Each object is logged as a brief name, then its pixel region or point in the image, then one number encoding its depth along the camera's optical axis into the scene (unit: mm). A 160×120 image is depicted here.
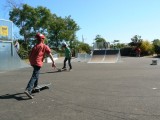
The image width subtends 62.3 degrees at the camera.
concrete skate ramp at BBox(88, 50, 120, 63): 11662
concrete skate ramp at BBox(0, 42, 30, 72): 7990
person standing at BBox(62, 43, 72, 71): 7874
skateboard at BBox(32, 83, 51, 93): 3968
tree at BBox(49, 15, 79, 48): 28815
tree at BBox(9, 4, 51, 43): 25163
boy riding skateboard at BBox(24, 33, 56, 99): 3793
